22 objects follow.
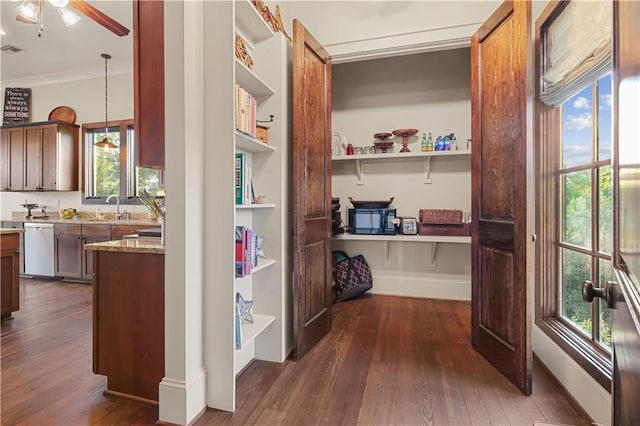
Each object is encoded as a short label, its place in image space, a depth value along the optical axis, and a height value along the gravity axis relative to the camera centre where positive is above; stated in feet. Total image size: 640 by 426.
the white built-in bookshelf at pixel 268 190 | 6.48 +0.51
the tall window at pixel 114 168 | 15.60 +2.27
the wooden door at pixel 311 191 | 7.07 +0.52
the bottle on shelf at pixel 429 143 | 10.99 +2.43
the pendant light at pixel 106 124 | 14.47 +4.47
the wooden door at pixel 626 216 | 1.82 -0.03
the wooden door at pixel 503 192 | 5.89 +0.42
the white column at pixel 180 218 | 4.96 -0.09
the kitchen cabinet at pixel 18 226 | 15.33 -0.67
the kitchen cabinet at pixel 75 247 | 14.11 -1.61
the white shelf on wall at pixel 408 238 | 10.27 -0.87
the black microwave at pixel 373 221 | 11.06 -0.32
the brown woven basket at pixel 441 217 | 10.47 -0.17
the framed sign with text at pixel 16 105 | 17.13 +5.89
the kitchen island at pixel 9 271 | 9.27 -1.79
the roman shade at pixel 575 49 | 4.89 +2.88
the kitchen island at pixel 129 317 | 5.40 -1.87
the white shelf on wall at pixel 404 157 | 10.55 +1.98
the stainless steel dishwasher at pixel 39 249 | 14.80 -1.77
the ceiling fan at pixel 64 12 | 8.21 +5.62
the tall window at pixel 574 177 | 5.26 +0.70
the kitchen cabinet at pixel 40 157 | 15.53 +2.83
